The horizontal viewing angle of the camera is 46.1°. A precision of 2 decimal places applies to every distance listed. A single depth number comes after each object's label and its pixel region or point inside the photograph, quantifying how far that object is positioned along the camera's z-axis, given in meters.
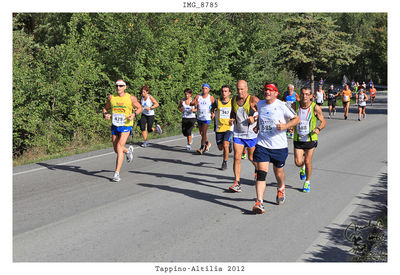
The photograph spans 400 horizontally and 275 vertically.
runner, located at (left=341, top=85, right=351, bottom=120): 24.81
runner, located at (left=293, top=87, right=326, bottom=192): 8.69
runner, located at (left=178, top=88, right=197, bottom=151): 13.56
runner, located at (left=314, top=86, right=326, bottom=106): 25.16
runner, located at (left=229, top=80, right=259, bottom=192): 8.38
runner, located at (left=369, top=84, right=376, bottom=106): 38.85
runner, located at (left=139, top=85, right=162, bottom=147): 14.25
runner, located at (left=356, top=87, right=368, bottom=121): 24.06
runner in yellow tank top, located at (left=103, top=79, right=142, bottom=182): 9.54
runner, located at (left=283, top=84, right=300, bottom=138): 15.22
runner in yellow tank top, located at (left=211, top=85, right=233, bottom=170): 10.18
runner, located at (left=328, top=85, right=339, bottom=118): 26.27
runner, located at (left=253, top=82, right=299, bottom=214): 7.30
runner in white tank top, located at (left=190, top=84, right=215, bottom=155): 12.75
